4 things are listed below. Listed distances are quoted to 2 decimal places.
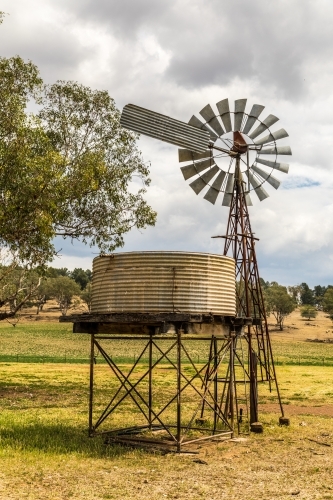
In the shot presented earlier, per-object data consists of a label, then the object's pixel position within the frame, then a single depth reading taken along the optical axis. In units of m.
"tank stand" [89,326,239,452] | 16.95
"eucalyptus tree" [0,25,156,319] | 23.66
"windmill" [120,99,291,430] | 19.97
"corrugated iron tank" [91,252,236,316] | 15.63
